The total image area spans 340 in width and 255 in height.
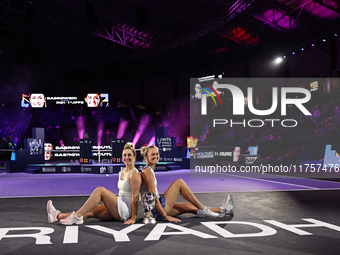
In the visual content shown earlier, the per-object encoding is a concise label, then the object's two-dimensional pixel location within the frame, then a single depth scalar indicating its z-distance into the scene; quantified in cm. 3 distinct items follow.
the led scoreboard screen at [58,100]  3269
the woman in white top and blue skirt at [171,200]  480
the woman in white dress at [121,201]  474
